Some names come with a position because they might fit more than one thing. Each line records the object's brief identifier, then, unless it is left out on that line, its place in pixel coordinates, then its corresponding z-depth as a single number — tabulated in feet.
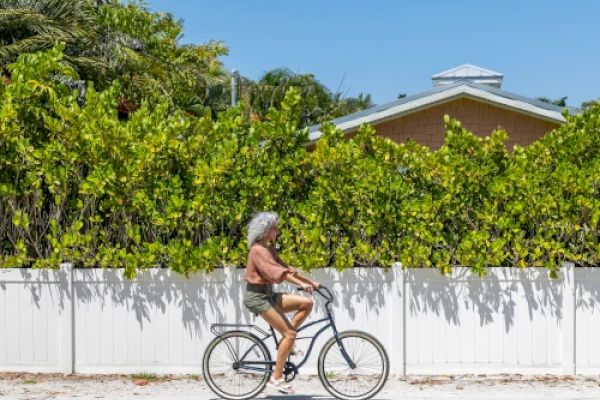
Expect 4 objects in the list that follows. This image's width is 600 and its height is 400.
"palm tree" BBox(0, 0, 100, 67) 64.28
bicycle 28.68
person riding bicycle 27.63
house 66.85
